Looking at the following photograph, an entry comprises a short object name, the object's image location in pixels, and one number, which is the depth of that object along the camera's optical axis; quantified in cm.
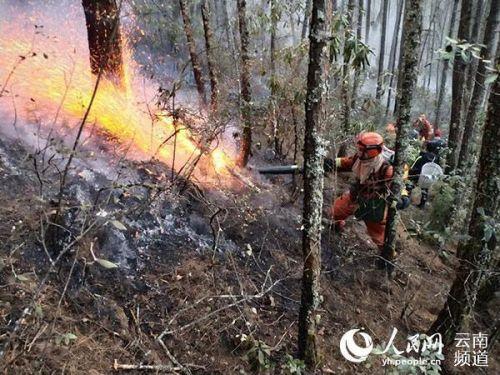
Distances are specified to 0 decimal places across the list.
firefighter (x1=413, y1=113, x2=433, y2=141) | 1375
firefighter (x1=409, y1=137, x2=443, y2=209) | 944
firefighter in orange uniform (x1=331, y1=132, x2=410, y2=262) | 598
